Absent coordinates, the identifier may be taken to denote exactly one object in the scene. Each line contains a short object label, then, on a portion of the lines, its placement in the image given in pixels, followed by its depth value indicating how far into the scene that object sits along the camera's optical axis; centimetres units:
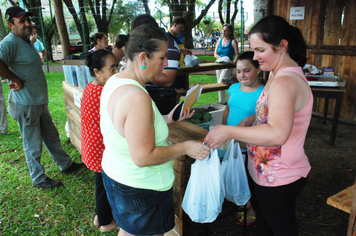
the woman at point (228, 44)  654
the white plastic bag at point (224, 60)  504
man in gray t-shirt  297
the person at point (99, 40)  527
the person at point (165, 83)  205
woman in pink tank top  128
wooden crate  190
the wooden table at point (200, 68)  410
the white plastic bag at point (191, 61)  419
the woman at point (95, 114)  222
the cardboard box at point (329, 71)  484
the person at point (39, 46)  728
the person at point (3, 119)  527
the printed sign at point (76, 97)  364
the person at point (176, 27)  409
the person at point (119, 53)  366
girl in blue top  240
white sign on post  555
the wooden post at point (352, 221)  130
